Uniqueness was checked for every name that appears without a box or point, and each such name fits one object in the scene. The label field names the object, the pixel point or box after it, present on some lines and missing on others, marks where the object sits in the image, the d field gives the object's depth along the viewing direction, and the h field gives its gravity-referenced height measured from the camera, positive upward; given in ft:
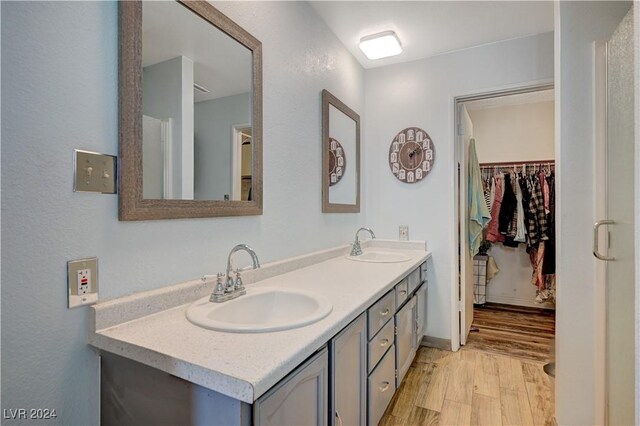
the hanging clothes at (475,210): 9.00 +0.06
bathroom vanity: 2.29 -1.26
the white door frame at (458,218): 7.98 -0.16
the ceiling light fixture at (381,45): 7.10 +3.98
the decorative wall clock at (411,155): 8.32 +1.57
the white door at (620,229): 3.88 -0.23
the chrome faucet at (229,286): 3.67 -0.92
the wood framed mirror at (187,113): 3.12 +1.21
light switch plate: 2.74 +0.37
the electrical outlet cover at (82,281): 2.70 -0.62
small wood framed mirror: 6.76 +1.34
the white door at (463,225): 8.37 -0.35
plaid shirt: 10.41 -0.20
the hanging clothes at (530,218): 10.38 -0.20
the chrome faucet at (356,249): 7.43 -0.90
